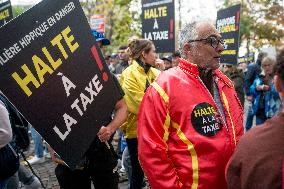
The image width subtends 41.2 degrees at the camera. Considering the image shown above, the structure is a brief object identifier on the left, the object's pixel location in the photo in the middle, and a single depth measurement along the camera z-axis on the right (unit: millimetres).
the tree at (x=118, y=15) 21453
